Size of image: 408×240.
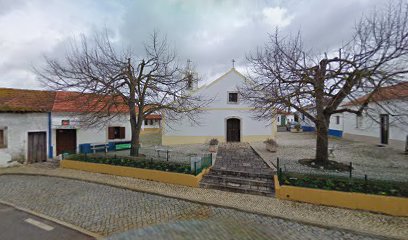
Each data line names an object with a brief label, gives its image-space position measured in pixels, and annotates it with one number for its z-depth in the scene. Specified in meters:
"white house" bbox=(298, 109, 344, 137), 21.58
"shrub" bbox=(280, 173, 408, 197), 5.78
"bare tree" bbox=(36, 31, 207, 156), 9.11
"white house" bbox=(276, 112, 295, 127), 42.26
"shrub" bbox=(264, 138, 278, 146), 12.81
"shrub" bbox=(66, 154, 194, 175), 8.39
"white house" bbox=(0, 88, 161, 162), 11.02
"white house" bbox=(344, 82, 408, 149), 8.12
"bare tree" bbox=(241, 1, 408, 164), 7.09
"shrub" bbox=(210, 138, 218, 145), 13.66
